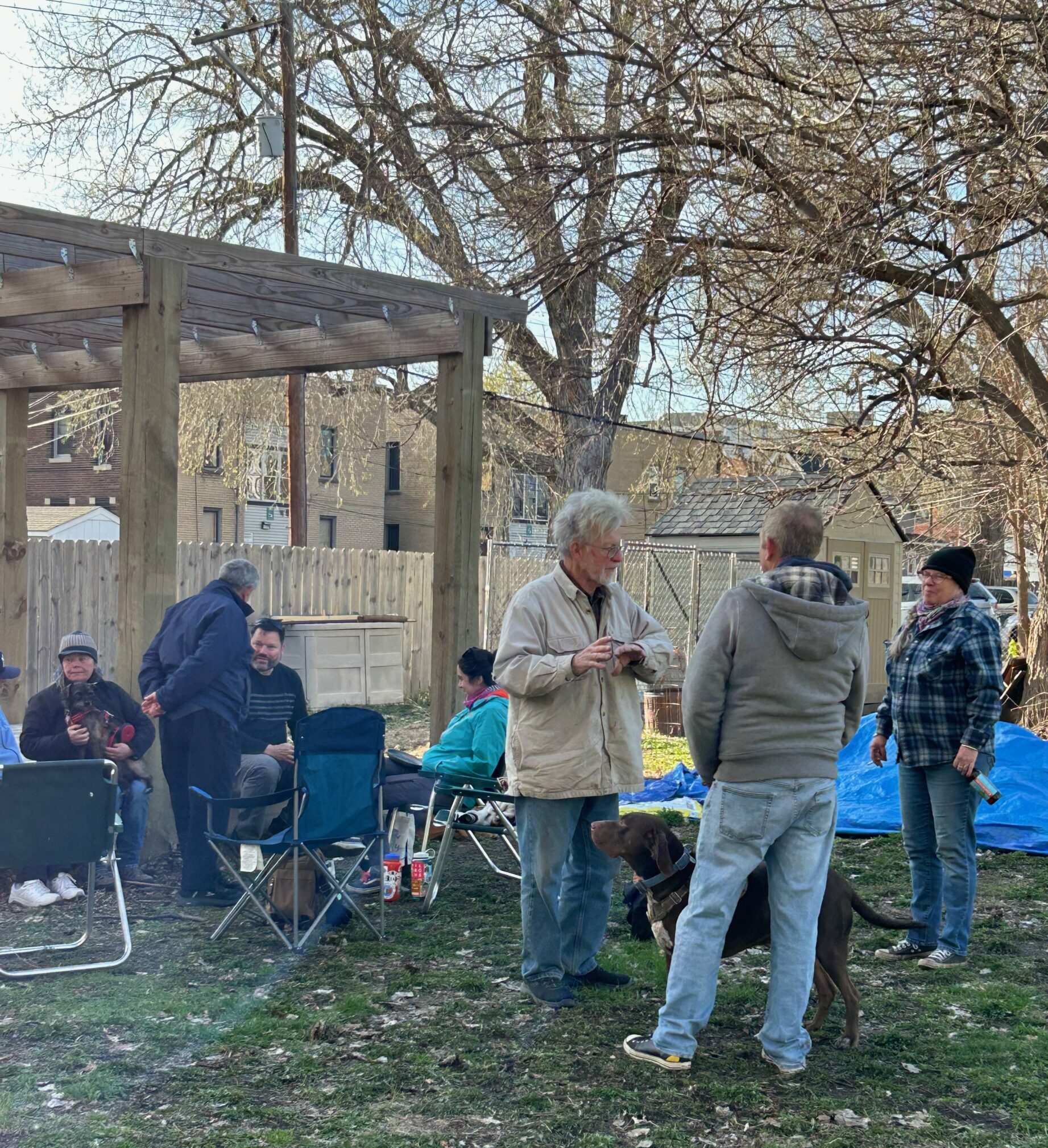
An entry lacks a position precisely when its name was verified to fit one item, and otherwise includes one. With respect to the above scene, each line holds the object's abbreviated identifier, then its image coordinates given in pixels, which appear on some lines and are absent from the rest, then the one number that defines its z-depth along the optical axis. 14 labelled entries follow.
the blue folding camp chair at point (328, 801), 5.32
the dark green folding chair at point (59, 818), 4.97
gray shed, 16.80
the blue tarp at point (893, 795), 7.60
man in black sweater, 6.76
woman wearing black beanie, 5.00
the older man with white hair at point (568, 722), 4.36
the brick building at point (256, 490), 23.66
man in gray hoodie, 3.69
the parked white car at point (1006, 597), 27.33
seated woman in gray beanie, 6.05
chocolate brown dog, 4.07
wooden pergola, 6.47
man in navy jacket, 5.98
